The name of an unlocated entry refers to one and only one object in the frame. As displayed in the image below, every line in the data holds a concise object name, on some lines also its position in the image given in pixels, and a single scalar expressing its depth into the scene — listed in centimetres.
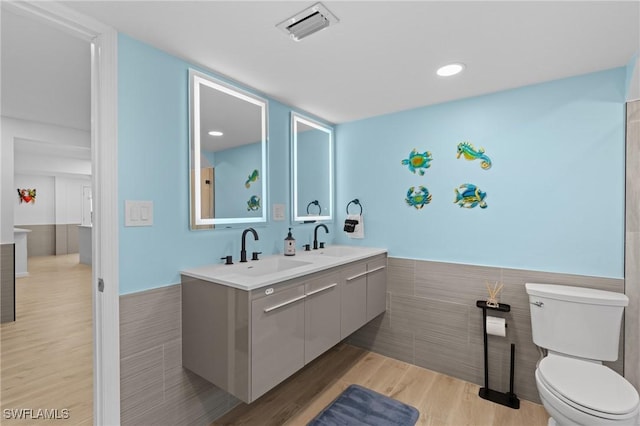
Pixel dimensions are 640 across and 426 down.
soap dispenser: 238
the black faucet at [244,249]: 204
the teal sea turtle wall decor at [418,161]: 259
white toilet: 136
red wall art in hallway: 757
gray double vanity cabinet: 147
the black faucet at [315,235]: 278
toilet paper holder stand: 209
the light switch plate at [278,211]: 244
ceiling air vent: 135
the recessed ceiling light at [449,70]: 189
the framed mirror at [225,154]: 186
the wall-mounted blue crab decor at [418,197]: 260
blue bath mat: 189
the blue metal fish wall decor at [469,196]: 235
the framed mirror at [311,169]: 264
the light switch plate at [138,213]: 154
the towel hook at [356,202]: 300
